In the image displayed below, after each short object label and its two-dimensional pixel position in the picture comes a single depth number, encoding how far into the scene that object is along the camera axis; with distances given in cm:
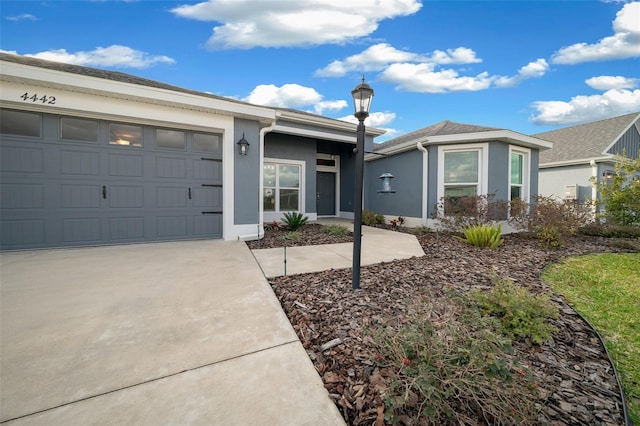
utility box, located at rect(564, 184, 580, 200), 1077
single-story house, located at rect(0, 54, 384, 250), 460
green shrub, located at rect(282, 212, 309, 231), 747
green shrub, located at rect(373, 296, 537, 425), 131
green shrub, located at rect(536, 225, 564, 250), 550
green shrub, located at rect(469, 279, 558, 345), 217
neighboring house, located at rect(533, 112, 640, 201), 1052
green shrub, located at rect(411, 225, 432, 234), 756
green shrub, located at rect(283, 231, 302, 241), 612
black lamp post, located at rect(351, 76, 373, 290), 305
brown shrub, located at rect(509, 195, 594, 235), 560
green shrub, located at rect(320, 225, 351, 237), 693
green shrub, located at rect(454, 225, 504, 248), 534
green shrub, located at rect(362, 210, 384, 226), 977
